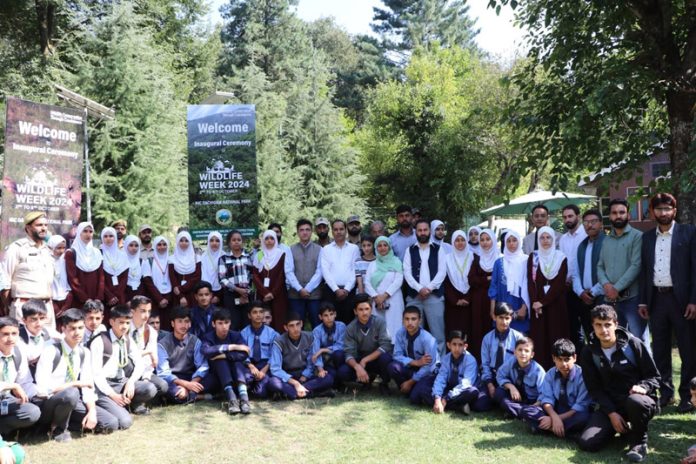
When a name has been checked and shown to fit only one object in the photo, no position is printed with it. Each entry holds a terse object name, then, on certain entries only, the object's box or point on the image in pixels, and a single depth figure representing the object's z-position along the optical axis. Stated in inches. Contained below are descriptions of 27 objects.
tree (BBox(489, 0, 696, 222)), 272.4
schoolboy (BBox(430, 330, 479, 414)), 217.9
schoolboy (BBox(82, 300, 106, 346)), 227.3
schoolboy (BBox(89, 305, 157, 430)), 209.0
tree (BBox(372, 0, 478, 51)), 1360.7
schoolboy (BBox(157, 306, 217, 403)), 233.8
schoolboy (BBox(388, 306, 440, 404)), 236.1
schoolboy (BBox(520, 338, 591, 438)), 188.1
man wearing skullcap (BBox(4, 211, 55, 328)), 246.8
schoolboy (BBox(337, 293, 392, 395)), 247.0
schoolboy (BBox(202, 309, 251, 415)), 229.3
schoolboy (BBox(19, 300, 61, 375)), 204.1
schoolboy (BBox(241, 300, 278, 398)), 241.3
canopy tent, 617.3
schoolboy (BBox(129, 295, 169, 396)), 229.1
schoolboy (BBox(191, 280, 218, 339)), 259.8
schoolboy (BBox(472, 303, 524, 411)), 219.8
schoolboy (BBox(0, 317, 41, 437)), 183.5
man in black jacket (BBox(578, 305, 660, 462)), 173.2
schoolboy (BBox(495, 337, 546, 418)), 210.1
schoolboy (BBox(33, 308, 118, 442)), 192.2
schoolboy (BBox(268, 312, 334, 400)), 238.1
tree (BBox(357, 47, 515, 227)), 816.3
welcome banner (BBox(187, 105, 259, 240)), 352.5
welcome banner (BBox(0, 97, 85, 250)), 312.8
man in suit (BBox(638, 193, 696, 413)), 208.2
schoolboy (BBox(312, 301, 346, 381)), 248.4
